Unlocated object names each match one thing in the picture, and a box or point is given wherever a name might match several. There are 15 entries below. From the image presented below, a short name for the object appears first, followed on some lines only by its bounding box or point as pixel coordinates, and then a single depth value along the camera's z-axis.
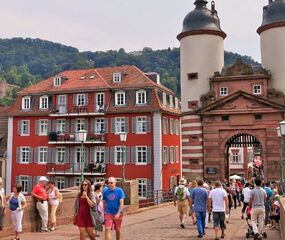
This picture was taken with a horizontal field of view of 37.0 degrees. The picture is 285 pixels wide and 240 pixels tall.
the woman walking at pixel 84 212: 9.63
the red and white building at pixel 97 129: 38.97
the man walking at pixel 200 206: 13.02
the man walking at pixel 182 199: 15.63
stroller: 12.91
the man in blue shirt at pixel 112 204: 10.26
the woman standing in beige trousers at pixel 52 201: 14.38
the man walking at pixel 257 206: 12.15
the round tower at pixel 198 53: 35.34
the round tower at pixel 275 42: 33.41
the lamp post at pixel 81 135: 20.90
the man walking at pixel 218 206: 12.67
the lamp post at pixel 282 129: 16.42
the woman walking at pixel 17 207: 11.59
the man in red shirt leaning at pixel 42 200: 13.84
